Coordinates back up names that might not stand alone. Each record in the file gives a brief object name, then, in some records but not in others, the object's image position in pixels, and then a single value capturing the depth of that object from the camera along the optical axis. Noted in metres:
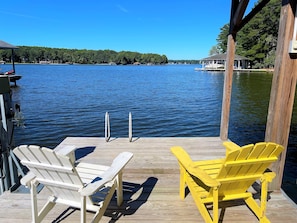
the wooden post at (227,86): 3.92
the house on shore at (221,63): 37.17
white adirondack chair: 1.60
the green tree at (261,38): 33.59
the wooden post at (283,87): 2.23
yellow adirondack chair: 1.73
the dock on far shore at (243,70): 36.73
